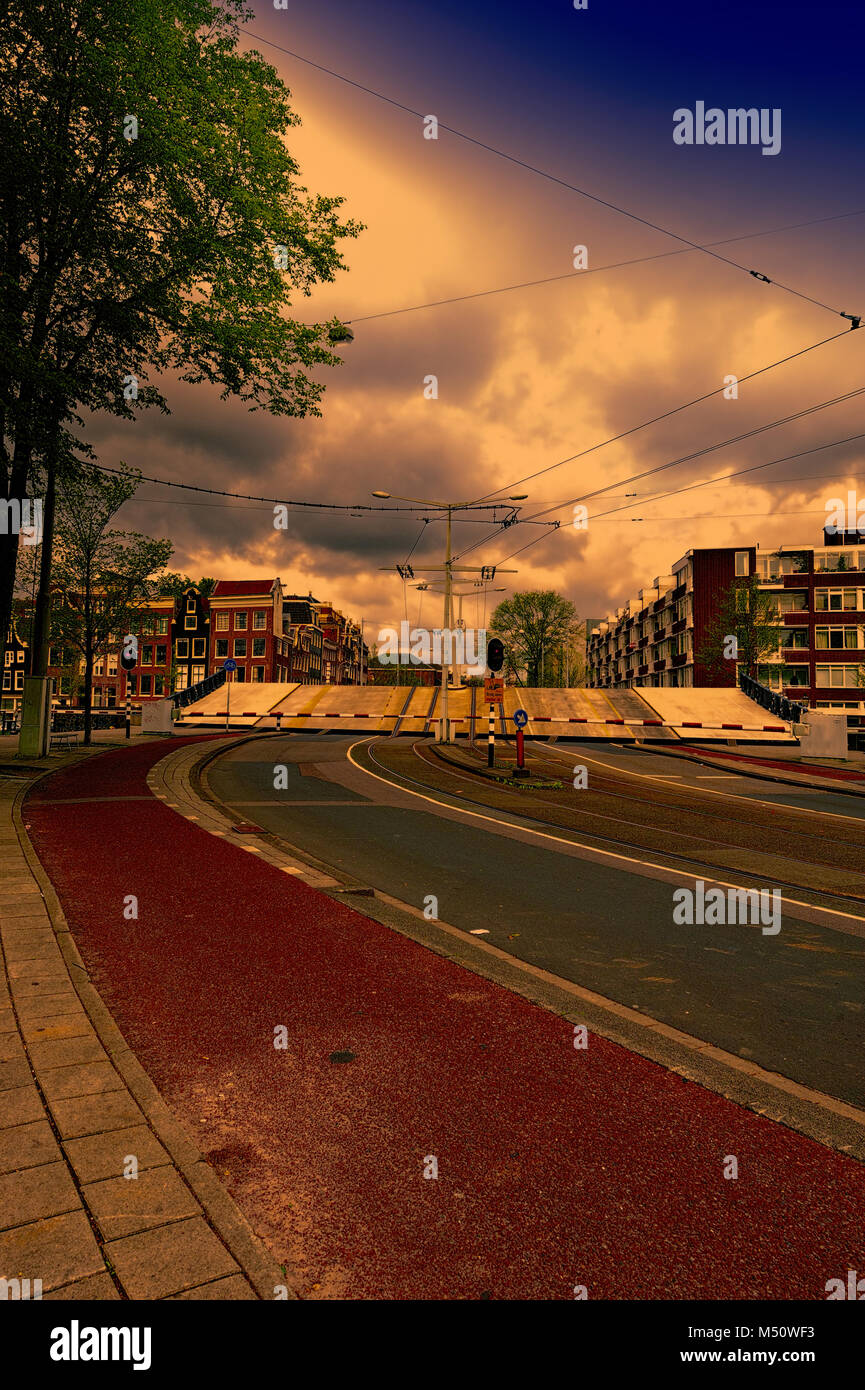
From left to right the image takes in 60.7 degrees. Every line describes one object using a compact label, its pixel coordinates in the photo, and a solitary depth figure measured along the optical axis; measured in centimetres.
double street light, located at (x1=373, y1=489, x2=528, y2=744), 2619
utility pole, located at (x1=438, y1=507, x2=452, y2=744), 2619
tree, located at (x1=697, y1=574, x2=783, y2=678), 5034
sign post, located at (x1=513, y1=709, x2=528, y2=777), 1745
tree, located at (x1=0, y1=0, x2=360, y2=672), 1343
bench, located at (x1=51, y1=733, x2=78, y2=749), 2372
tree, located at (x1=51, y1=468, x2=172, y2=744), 2270
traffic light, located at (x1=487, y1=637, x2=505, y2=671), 2008
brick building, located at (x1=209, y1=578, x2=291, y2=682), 6931
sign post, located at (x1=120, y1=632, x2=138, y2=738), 2306
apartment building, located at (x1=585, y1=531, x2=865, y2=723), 6275
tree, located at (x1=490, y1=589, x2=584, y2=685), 9219
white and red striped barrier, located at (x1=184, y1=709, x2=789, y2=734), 3084
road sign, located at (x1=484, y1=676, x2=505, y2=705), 1938
